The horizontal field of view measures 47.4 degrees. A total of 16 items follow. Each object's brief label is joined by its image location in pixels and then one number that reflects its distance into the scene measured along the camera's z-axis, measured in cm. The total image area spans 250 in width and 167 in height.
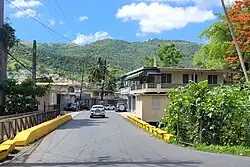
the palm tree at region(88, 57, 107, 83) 7299
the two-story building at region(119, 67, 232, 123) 3098
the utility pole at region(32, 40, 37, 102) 2605
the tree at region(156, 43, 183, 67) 5788
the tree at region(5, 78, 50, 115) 2625
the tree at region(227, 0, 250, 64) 2342
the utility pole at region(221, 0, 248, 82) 1568
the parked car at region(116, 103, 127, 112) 5600
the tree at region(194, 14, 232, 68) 3230
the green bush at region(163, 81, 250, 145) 1293
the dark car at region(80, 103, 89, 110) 6641
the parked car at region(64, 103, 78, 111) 5623
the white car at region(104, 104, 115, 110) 6625
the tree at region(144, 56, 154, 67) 6023
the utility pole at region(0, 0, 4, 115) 2557
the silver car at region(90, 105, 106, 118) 3471
